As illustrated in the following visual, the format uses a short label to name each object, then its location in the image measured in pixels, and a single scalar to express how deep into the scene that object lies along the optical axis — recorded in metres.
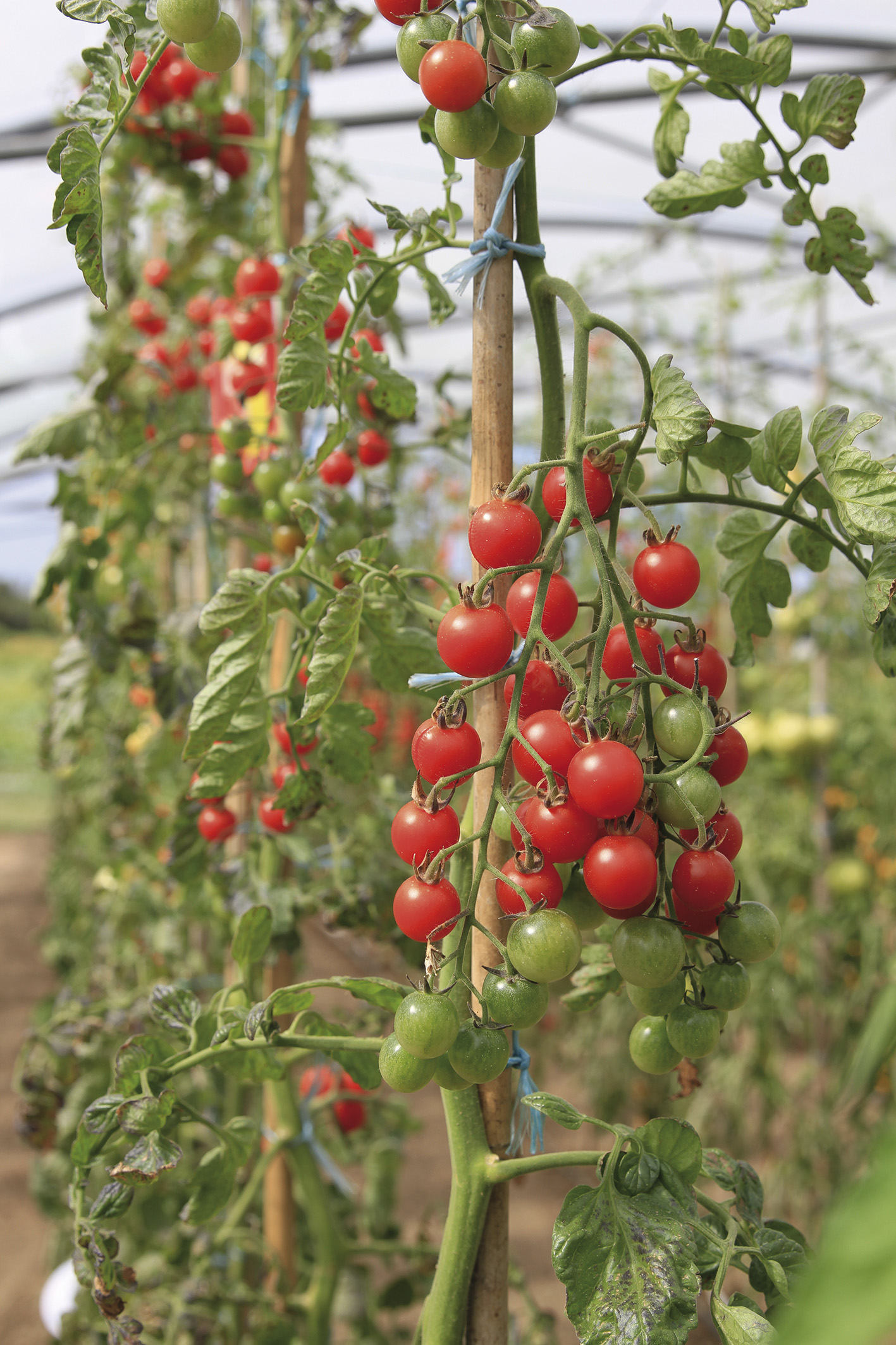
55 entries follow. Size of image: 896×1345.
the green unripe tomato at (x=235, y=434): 1.02
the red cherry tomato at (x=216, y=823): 1.02
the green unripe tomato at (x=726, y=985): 0.49
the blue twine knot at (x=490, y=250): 0.55
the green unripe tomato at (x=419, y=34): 0.48
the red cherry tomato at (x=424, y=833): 0.47
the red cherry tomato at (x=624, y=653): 0.50
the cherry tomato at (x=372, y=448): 0.93
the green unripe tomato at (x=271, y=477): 0.95
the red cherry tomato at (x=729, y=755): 0.50
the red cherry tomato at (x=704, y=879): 0.46
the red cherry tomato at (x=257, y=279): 1.09
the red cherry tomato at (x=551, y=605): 0.48
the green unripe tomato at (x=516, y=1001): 0.45
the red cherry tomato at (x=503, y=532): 0.48
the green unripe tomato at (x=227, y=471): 1.07
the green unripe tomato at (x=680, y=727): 0.46
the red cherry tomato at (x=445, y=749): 0.47
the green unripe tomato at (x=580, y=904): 0.52
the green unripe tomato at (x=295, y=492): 0.90
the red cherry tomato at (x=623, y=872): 0.43
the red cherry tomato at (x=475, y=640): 0.46
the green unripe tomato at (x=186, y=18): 0.48
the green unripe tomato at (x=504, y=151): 0.51
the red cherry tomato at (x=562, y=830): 0.45
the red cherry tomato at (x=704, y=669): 0.51
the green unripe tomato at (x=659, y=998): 0.49
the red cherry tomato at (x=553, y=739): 0.45
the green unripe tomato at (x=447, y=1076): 0.48
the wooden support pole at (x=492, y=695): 0.57
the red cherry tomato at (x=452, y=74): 0.45
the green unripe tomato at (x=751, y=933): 0.48
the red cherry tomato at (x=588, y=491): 0.50
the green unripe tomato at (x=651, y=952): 0.45
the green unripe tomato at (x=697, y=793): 0.45
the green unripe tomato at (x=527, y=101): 0.47
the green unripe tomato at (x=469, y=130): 0.48
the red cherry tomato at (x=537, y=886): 0.46
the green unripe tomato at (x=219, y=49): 0.52
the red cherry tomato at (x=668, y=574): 0.50
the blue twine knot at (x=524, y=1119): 0.58
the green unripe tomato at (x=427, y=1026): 0.43
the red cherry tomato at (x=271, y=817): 0.92
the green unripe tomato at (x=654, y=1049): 0.52
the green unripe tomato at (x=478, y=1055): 0.46
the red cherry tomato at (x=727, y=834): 0.48
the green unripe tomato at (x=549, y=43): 0.48
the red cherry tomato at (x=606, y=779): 0.42
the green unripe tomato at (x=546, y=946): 0.43
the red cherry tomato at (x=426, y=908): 0.46
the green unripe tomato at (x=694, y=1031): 0.49
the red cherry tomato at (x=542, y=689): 0.50
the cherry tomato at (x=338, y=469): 0.95
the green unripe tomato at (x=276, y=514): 0.94
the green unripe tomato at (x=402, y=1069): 0.45
